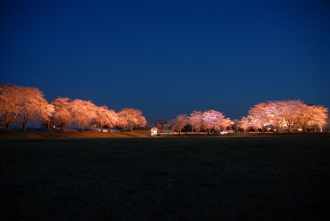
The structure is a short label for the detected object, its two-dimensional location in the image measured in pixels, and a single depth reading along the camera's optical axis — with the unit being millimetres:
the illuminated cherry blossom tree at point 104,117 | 66762
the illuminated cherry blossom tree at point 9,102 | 42500
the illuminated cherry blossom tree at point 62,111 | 55156
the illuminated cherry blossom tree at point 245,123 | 84500
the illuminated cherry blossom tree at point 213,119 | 81875
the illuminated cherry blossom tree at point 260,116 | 66988
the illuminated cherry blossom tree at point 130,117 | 81225
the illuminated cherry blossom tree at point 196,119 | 85000
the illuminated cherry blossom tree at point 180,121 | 95500
